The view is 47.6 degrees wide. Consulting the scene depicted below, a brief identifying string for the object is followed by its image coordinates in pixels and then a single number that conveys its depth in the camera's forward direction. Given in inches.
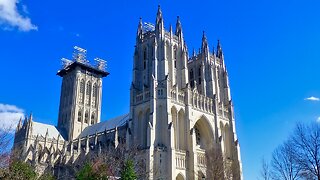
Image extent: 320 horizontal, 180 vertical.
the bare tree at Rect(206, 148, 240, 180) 1831.9
